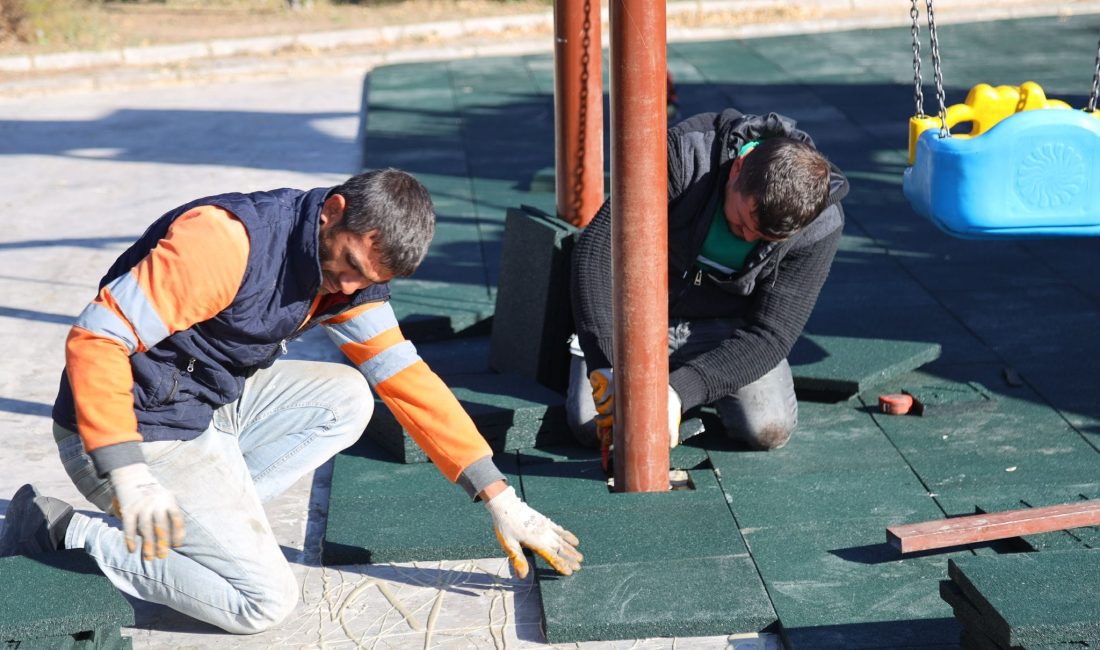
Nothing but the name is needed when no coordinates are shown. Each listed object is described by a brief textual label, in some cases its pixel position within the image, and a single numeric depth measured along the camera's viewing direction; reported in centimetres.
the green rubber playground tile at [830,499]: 406
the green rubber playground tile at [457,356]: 511
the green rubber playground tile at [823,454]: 441
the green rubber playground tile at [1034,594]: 286
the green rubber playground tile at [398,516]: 390
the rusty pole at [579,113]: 510
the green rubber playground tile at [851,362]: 484
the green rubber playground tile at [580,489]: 405
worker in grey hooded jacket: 428
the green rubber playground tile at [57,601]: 306
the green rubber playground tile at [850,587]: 339
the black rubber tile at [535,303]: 478
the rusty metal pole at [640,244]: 366
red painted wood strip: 369
